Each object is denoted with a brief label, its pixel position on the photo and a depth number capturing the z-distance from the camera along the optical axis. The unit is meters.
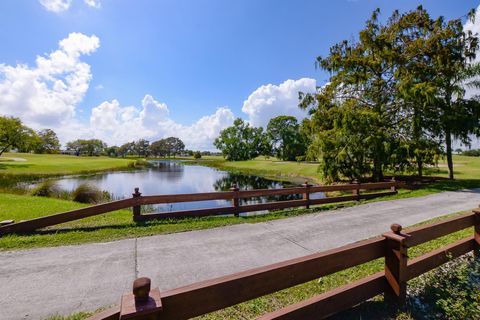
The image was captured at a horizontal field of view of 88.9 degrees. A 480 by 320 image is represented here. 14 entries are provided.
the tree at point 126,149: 145.62
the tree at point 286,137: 61.47
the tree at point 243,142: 71.31
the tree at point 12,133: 39.19
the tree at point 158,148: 149.12
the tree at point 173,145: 150.88
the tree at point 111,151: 136.30
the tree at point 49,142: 98.44
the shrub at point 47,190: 16.16
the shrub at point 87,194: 15.16
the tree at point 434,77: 14.85
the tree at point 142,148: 150.88
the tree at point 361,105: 16.17
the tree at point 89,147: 126.38
